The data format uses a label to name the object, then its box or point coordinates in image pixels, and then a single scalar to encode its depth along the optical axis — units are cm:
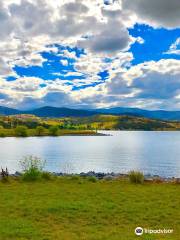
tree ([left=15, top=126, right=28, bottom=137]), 18400
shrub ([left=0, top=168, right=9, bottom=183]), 2612
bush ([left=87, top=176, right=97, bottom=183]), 2708
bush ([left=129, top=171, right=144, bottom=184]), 2572
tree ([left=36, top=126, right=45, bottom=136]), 19750
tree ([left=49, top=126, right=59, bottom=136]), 19675
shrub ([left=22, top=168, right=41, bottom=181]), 2670
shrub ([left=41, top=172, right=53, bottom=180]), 2761
